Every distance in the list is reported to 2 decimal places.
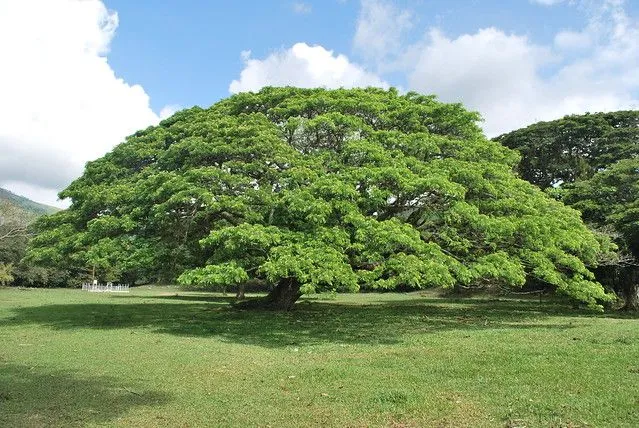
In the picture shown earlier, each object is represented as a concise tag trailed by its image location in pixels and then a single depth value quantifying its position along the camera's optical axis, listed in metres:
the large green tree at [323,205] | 14.85
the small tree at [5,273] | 52.53
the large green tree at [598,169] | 26.34
